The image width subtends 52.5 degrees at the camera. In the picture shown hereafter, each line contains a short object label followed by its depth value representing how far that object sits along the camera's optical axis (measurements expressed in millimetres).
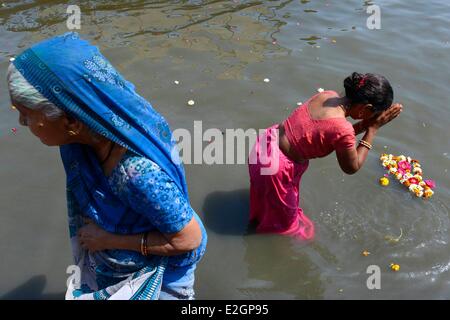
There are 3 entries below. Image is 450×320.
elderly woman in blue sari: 1605
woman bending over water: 3092
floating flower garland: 4277
